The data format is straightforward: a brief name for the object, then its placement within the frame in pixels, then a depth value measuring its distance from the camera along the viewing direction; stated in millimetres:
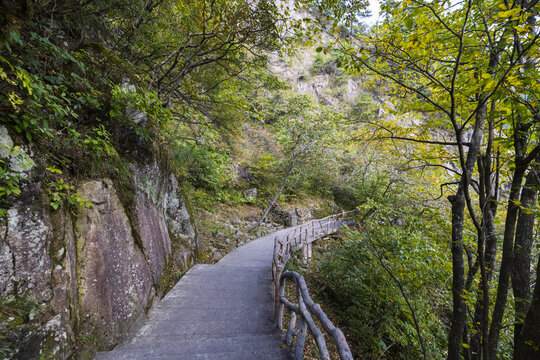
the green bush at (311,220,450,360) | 4758
